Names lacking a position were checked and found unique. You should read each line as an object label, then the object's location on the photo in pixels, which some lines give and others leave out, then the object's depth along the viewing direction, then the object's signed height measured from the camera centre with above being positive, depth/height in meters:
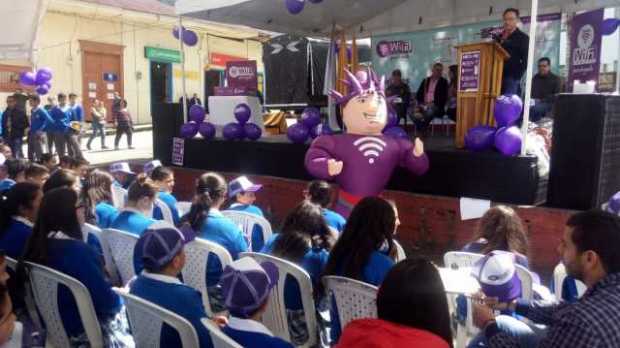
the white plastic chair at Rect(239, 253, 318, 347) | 2.78 -1.01
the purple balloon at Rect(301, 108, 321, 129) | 6.80 -0.13
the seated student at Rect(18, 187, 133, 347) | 2.65 -0.79
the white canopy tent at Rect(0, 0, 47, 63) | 6.29 +0.87
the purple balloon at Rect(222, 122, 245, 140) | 7.74 -0.36
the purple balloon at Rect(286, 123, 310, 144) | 6.86 -0.31
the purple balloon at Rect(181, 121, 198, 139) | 8.26 -0.35
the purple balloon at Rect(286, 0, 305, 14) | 7.20 +1.33
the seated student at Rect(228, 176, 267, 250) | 4.17 -0.69
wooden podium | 5.52 +0.29
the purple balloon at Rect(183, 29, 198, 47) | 10.12 +1.25
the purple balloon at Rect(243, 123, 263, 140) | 7.68 -0.34
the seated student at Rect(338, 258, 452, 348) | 1.64 -0.63
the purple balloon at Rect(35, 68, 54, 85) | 11.11 +0.52
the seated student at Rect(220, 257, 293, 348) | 1.95 -0.71
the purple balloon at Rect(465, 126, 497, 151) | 5.21 -0.25
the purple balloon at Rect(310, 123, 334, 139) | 6.81 -0.28
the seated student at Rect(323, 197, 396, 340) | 2.63 -0.67
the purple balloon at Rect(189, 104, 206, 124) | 8.27 -0.11
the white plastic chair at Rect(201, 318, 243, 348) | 1.84 -0.78
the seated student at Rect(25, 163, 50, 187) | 4.89 -0.63
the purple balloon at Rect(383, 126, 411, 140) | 5.21 -0.23
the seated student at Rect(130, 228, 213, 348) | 2.30 -0.75
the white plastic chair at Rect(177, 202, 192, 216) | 4.98 -0.94
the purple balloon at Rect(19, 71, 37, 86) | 10.94 +0.47
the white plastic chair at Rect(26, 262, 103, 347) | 2.51 -0.93
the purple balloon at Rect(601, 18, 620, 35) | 7.65 +1.23
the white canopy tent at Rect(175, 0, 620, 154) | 8.38 +1.60
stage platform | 5.09 -0.66
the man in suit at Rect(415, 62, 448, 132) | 8.16 +0.17
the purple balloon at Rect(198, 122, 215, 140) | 8.12 -0.37
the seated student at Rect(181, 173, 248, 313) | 3.25 -0.75
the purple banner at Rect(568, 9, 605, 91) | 7.22 +0.88
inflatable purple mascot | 4.91 -0.38
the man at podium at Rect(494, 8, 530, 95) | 5.86 +0.69
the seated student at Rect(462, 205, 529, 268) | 3.09 -0.68
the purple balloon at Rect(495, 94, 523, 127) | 5.02 +0.03
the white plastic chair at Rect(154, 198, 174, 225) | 4.39 -0.83
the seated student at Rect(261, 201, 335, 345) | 2.92 -0.77
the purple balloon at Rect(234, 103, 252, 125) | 7.69 -0.09
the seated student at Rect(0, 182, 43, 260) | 3.21 -0.66
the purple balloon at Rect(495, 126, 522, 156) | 5.02 -0.26
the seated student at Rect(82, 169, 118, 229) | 4.35 -0.70
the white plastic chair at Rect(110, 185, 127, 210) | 5.23 -0.87
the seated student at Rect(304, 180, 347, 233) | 3.92 -0.61
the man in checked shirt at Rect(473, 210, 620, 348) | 1.71 -0.62
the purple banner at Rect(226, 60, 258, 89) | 10.23 +0.60
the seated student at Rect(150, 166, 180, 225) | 4.41 -0.73
